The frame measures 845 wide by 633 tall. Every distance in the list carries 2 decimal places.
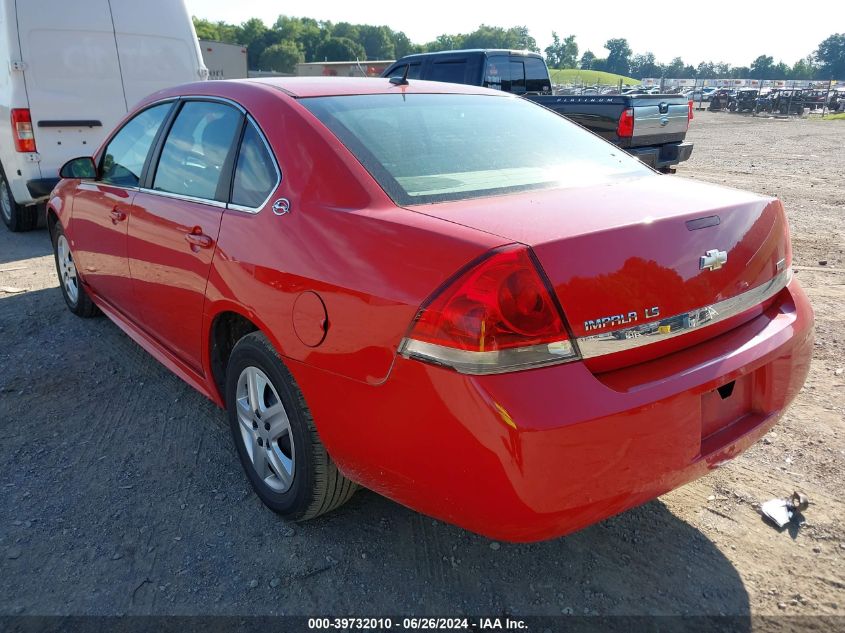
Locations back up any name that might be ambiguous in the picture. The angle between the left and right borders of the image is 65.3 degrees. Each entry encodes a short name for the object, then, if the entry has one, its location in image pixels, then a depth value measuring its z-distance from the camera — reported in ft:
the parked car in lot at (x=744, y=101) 134.19
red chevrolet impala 5.95
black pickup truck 25.02
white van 22.66
